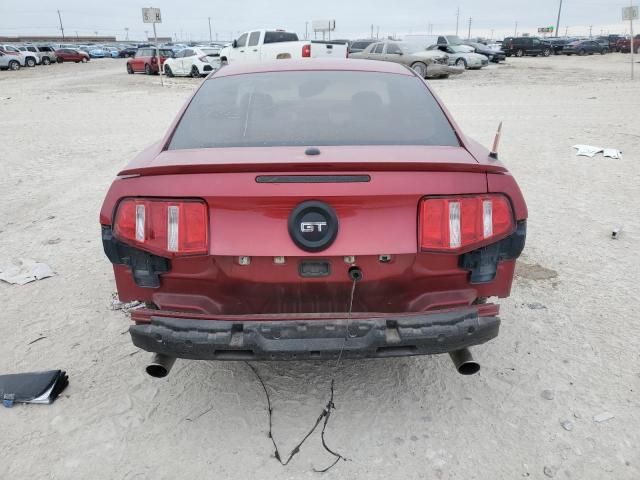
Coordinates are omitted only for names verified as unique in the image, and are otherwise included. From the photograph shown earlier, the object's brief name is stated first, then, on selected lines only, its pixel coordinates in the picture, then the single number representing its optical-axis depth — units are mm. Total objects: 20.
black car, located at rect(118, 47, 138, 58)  60812
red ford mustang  2135
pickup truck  18500
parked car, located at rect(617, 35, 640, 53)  44641
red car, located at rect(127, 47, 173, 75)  28406
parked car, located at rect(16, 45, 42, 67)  36756
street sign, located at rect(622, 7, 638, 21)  19548
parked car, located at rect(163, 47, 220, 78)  25062
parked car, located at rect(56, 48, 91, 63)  43719
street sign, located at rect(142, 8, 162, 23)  19562
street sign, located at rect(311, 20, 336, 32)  43562
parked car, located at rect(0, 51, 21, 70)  33194
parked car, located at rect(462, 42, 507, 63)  33781
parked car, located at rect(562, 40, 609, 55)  44375
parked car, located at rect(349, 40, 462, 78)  21828
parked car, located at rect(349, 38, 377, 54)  28181
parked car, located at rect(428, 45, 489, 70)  27047
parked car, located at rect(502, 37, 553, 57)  42875
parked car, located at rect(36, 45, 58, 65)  39675
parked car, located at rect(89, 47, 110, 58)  59094
